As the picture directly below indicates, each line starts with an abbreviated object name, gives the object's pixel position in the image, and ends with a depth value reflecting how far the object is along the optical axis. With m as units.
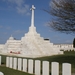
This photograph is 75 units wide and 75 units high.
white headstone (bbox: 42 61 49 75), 7.61
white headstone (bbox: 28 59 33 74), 8.82
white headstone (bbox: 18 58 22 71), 9.64
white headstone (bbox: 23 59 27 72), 9.33
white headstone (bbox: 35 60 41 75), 8.29
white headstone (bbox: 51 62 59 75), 7.11
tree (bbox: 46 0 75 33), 11.27
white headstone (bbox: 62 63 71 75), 6.46
